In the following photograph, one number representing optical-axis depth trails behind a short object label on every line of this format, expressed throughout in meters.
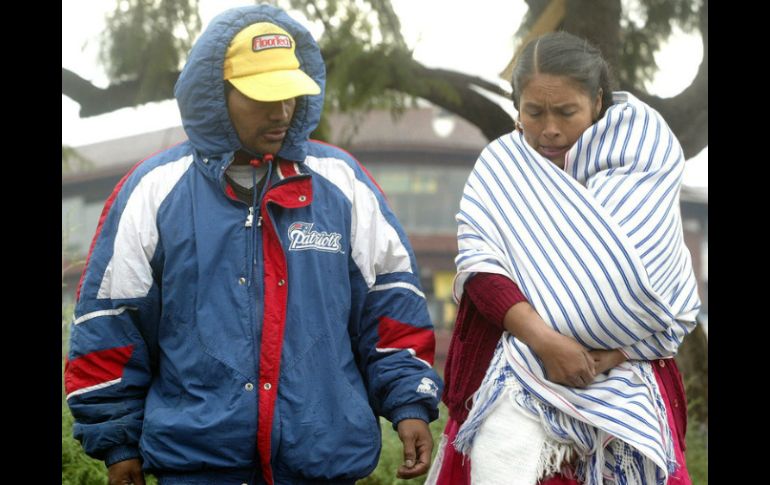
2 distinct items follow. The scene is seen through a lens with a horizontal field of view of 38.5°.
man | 2.95
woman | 2.80
